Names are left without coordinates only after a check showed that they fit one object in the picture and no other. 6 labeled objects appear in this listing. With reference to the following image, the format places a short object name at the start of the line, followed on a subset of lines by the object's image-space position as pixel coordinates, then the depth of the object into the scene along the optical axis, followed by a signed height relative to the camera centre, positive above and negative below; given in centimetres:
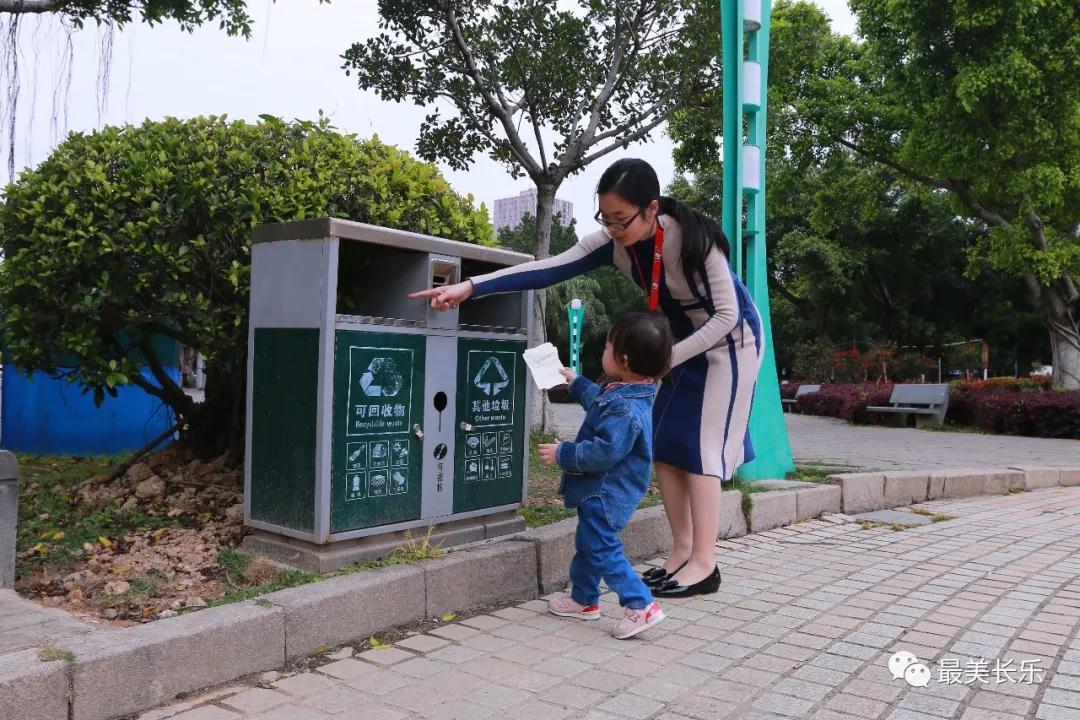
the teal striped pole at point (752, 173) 643 +164
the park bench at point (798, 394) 2110 -9
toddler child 330 -28
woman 359 +25
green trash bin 355 -10
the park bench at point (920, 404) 1541 -22
